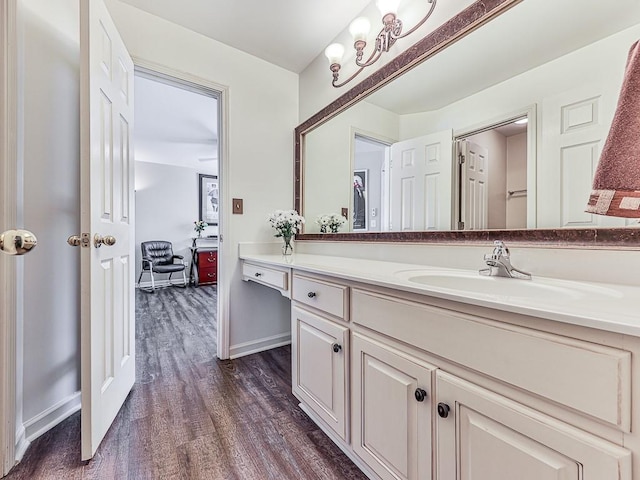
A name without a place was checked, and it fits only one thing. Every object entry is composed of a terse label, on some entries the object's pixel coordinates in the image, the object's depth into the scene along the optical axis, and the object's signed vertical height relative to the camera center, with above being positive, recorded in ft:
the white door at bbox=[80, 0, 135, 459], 3.61 +0.24
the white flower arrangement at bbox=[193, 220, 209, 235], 17.87 +0.79
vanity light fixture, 4.55 +3.54
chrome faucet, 3.16 -0.28
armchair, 15.10 -1.20
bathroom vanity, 1.61 -1.06
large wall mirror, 2.99 +1.58
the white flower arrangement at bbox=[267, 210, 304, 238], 6.80 +0.41
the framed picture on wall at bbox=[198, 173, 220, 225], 18.41 +2.56
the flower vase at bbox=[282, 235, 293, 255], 6.96 -0.20
